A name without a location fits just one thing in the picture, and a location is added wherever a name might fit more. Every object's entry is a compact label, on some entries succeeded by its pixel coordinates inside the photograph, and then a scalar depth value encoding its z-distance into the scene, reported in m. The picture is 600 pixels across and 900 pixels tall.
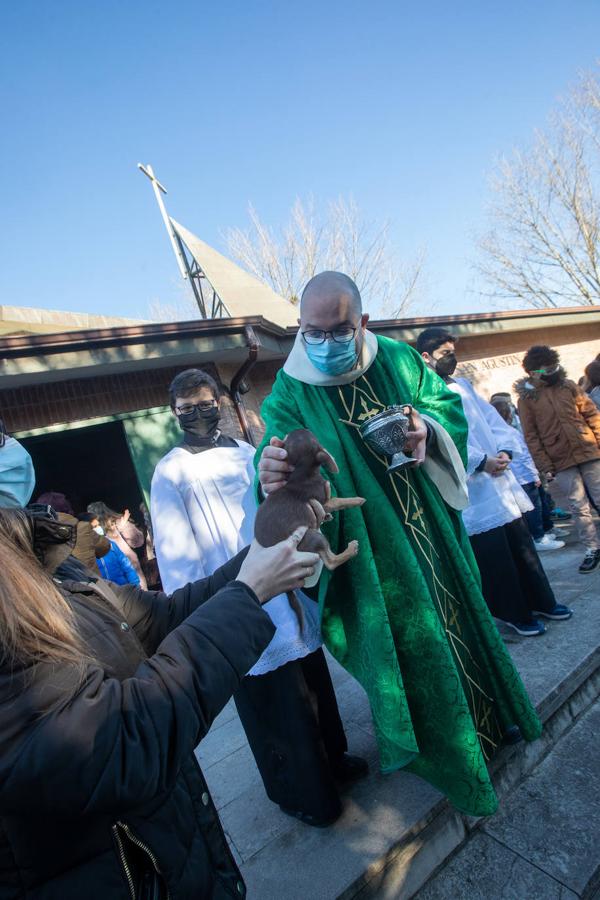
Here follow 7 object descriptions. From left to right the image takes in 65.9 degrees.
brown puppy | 1.75
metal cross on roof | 11.17
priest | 2.04
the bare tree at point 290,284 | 20.44
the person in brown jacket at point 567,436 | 5.05
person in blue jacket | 5.90
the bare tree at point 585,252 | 19.32
